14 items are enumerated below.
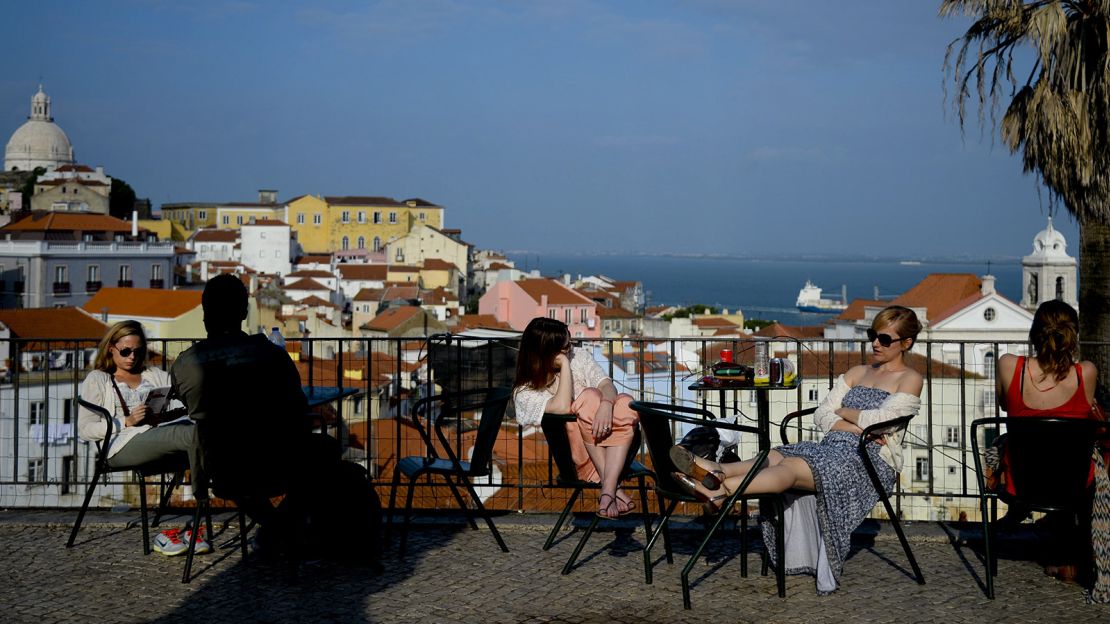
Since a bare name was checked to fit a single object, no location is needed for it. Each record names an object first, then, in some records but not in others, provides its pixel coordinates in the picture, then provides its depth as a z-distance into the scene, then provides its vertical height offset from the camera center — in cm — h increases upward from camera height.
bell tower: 6334 +344
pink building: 6825 +135
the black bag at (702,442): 516 -52
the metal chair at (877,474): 516 -64
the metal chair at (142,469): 568 -74
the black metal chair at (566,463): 559 -69
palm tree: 974 +197
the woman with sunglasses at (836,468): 501 -63
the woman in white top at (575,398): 566 -37
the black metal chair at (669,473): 488 -66
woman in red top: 532 -22
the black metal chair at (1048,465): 502 -60
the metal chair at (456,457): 565 -65
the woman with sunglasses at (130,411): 565 -46
